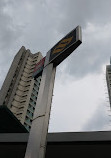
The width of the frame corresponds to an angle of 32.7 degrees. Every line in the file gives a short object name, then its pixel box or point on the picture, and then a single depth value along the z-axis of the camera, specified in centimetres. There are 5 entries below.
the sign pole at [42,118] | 488
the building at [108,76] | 9801
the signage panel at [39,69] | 786
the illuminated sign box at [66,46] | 676
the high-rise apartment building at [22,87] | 6154
